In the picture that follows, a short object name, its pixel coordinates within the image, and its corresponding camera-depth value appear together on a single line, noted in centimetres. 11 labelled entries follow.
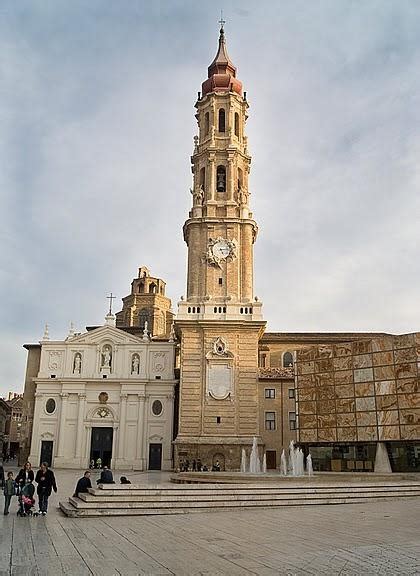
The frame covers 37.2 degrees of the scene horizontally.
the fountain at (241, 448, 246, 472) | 4344
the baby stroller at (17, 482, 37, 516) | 1741
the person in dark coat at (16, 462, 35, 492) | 1850
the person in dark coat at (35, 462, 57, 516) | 1767
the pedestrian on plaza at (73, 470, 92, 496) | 1951
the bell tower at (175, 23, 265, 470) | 4703
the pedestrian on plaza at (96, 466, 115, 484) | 2061
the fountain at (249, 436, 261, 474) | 4338
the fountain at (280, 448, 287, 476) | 3787
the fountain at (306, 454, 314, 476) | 3763
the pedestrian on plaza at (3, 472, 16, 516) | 1748
